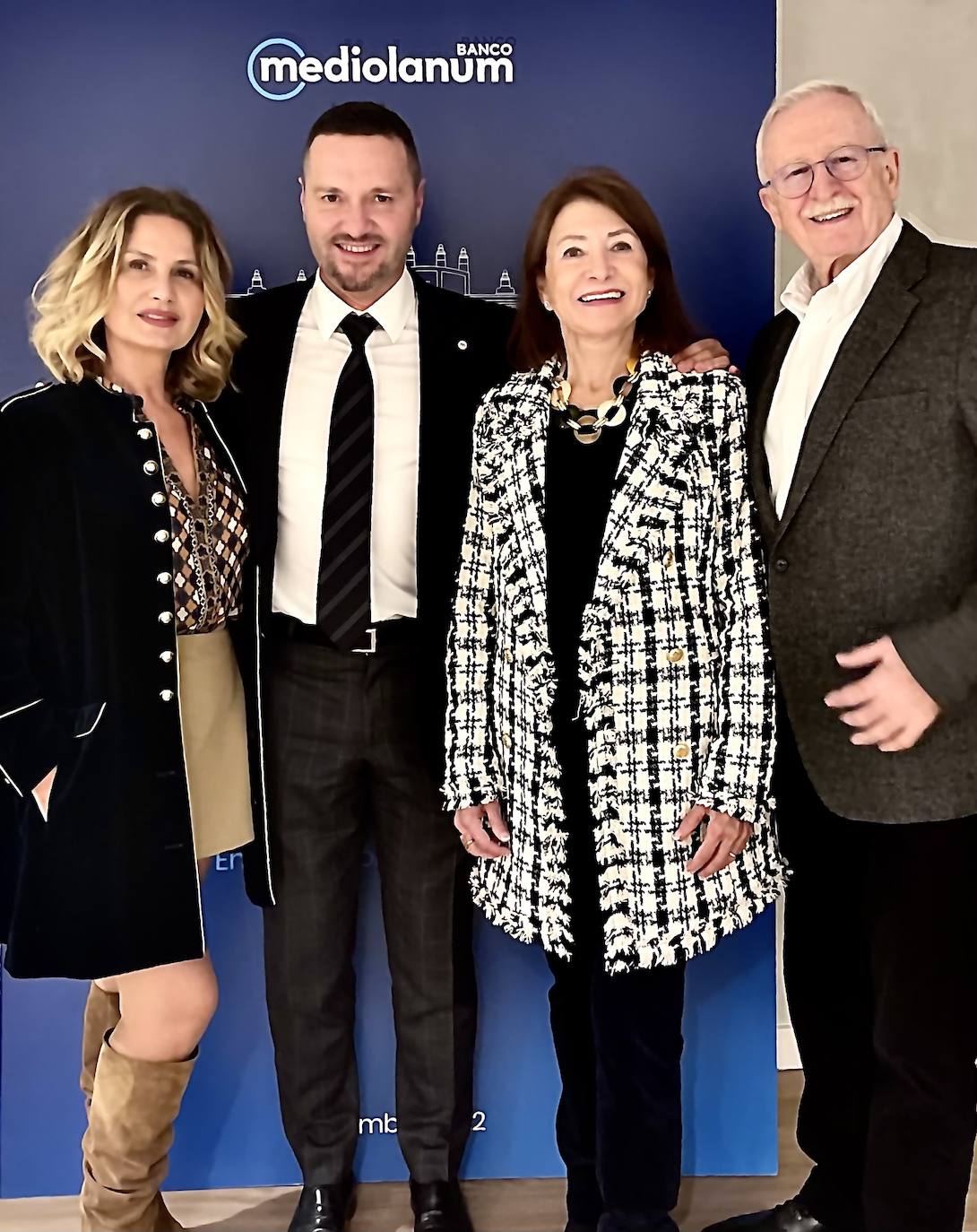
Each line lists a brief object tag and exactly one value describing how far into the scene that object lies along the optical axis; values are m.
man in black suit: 2.09
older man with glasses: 1.74
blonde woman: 1.88
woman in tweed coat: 1.82
